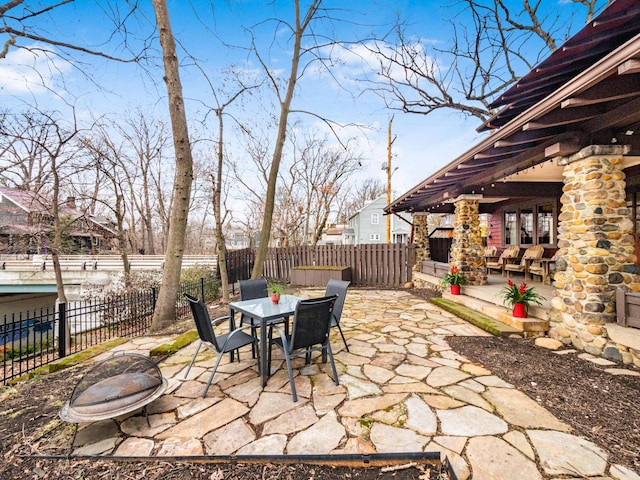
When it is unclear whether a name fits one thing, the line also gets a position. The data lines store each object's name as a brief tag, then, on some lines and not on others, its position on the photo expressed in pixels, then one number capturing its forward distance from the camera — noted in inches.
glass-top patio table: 101.4
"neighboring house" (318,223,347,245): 1248.2
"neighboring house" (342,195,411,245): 901.2
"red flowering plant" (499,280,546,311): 157.9
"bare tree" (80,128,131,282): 258.5
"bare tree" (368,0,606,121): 330.6
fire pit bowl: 73.4
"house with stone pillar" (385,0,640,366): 101.9
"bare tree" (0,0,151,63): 144.4
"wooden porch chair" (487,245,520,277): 304.1
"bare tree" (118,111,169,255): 593.0
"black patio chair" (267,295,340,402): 94.3
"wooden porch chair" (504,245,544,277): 256.1
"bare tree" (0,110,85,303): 213.2
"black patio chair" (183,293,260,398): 96.6
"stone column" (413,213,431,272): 358.4
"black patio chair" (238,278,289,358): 154.7
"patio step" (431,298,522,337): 152.7
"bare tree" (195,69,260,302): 275.6
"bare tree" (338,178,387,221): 1160.8
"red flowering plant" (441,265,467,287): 235.3
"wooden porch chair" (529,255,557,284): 239.4
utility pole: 485.5
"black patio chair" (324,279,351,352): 135.4
